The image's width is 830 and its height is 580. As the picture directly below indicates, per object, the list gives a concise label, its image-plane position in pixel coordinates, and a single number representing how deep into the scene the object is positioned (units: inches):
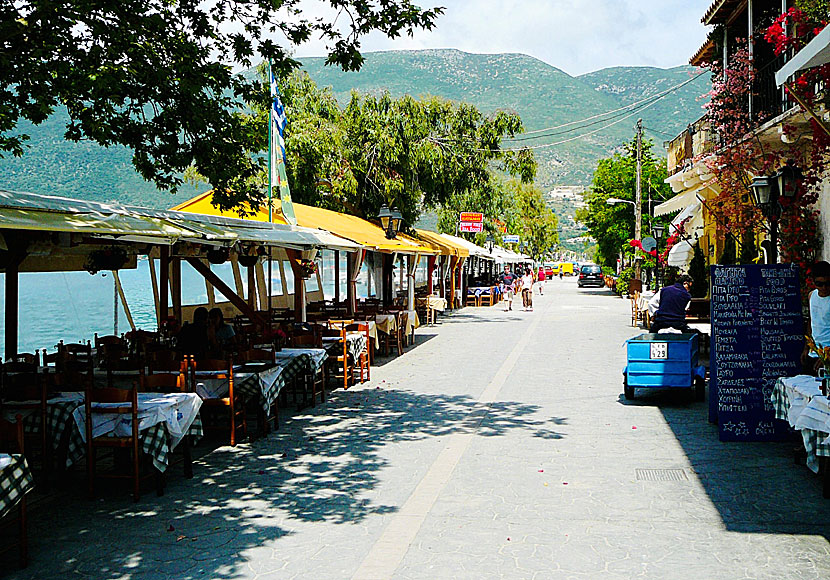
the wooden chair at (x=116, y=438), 271.4
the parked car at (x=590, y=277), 2400.3
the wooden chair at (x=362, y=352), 549.2
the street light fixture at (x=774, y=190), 446.0
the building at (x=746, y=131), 487.8
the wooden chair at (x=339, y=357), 511.2
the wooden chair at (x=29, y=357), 412.5
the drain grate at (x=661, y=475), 297.7
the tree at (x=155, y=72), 376.2
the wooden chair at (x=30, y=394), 280.2
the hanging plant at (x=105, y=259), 522.9
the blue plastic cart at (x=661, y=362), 441.1
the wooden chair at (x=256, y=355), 386.9
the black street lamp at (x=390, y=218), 818.8
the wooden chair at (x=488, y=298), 1557.5
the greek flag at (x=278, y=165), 593.0
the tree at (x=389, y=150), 1083.9
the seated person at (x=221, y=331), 446.9
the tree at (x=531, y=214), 3024.1
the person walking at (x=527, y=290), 1327.5
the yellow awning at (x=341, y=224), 578.2
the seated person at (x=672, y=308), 478.6
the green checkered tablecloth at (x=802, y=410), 263.8
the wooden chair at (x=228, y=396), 344.8
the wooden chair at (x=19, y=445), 216.4
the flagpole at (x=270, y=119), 556.3
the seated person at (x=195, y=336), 426.6
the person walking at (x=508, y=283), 1341.2
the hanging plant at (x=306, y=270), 629.9
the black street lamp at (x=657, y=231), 1338.3
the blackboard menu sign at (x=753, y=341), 343.0
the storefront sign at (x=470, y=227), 1489.7
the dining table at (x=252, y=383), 350.3
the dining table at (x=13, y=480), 209.3
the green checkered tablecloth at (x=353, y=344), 520.7
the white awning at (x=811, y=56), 199.2
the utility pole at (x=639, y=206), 1524.1
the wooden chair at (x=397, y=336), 714.2
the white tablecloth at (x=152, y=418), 277.9
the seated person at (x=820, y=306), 303.3
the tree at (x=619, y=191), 1715.1
